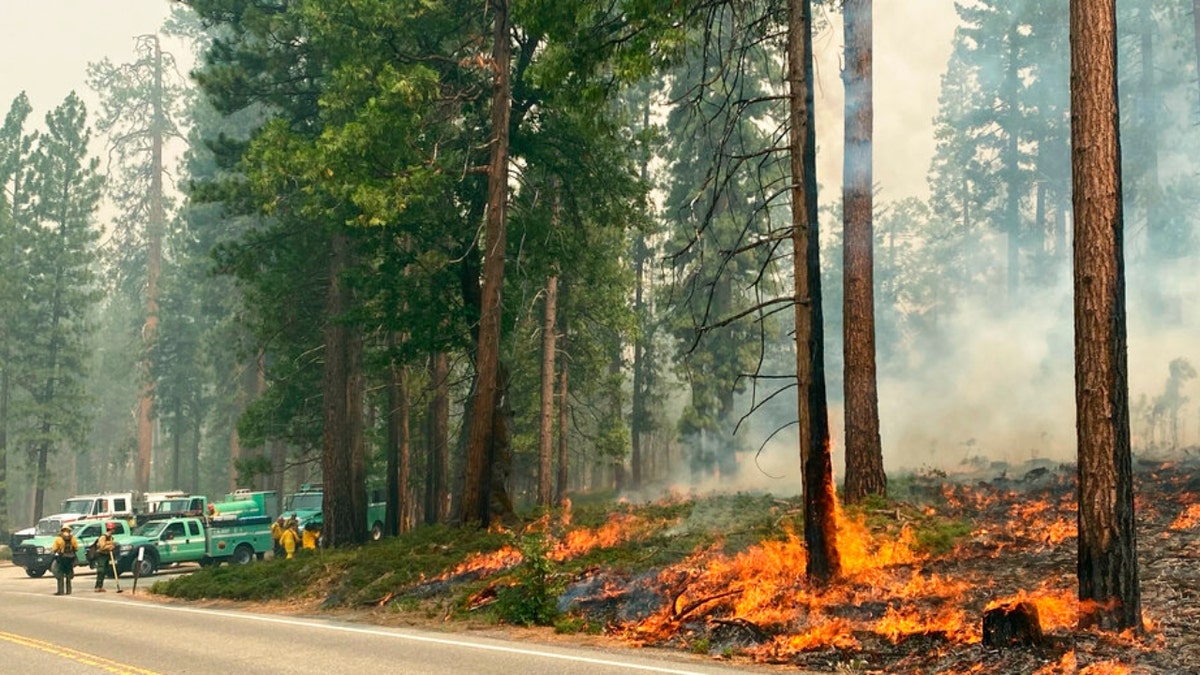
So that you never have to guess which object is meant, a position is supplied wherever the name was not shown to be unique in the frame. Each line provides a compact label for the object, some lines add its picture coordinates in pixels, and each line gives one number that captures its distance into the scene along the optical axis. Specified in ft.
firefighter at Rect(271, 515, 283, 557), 107.86
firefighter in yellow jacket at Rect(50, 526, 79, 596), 83.25
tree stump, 32.68
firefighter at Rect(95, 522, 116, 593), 88.12
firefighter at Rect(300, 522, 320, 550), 104.32
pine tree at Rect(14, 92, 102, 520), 193.77
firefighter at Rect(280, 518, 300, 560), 97.25
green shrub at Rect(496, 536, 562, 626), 49.93
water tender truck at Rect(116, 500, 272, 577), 108.78
